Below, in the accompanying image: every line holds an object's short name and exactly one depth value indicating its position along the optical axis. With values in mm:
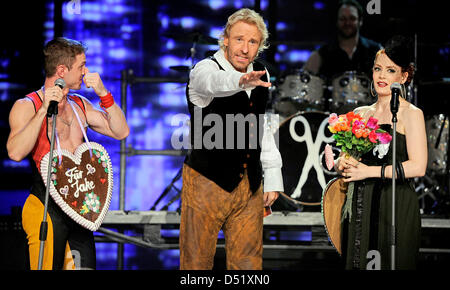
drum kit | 11977
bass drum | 11945
